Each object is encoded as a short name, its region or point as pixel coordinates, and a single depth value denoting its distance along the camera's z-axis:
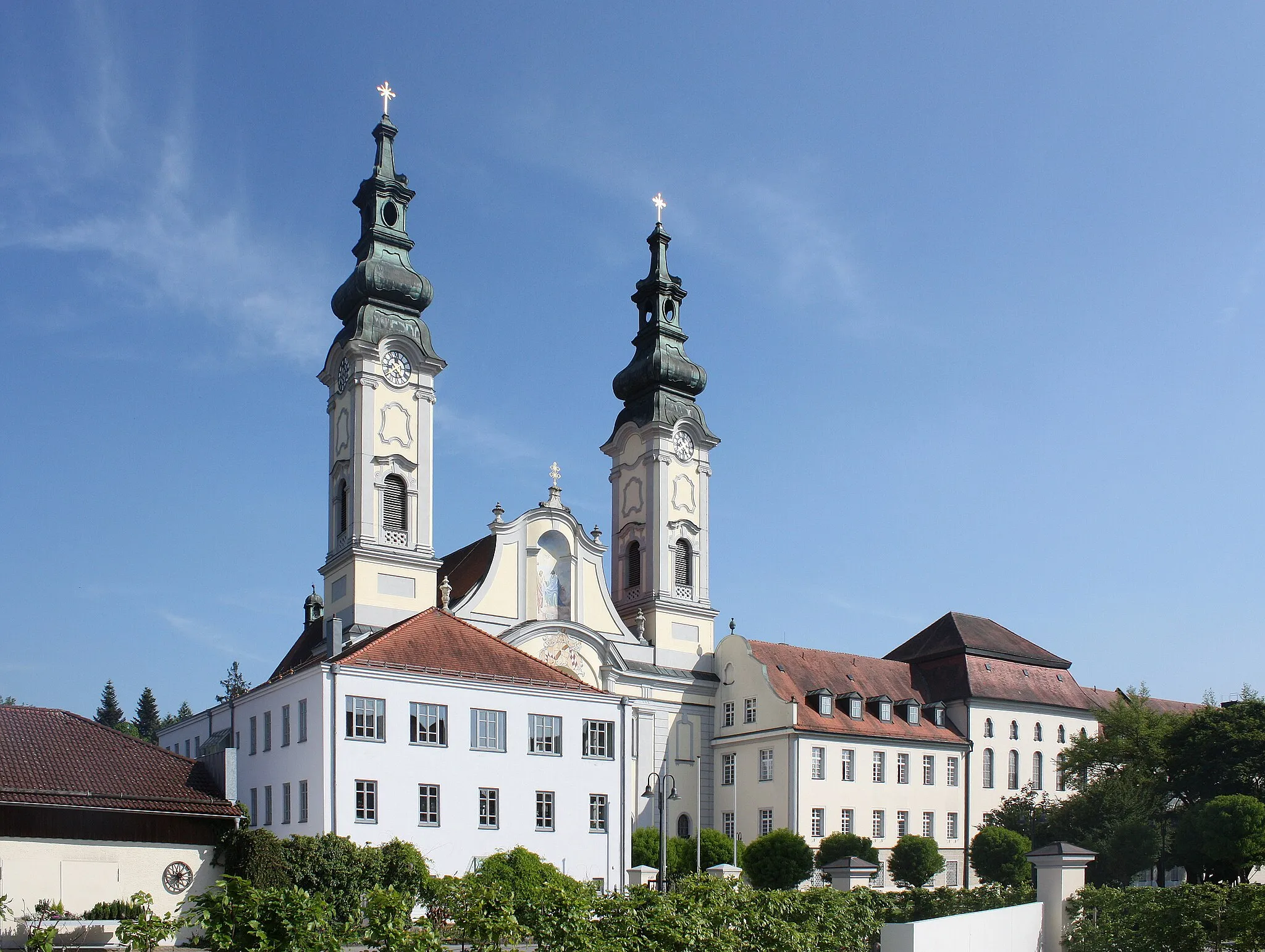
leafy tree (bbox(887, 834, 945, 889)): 49.12
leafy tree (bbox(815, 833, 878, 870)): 48.97
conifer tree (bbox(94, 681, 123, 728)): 125.38
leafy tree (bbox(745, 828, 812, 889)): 47.31
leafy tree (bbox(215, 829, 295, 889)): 29.84
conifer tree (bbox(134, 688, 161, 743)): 121.15
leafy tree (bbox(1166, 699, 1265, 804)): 49.41
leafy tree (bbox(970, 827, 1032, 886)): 48.44
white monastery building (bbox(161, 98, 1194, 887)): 36.53
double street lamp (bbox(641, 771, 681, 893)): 39.01
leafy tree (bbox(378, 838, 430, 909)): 31.12
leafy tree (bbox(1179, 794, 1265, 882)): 44.50
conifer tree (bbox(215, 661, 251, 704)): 122.72
